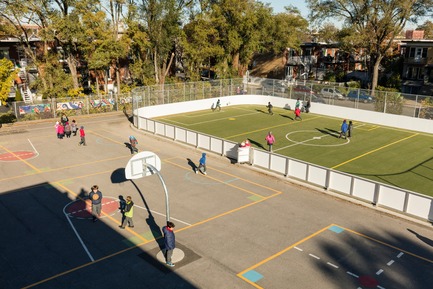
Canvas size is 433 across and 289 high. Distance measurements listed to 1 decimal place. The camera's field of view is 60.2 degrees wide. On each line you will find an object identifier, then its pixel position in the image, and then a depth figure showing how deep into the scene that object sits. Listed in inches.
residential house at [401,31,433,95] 2500.0
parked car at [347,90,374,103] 1688.7
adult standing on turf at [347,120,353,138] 1365.7
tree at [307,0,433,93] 2145.7
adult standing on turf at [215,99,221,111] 1920.5
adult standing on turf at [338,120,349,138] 1334.9
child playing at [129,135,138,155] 1160.8
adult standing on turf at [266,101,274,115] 1829.5
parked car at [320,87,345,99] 1802.4
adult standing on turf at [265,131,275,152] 1149.5
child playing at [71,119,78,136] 1378.9
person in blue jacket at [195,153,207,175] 978.1
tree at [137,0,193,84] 2218.3
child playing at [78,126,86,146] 1237.1
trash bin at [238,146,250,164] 1039.0
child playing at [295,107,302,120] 1664.7
